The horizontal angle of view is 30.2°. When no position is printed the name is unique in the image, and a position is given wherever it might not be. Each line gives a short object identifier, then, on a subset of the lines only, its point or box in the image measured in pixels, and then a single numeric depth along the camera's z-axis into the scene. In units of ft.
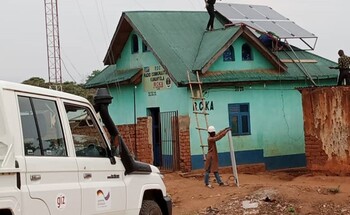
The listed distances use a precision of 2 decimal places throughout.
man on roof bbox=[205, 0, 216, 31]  74.69
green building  69.82
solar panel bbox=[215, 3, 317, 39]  74.64
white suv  19.27
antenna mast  113.05
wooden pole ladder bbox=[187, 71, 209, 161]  67.87
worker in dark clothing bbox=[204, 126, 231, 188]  55.36
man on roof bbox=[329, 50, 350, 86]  63.87
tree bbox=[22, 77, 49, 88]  107.45
